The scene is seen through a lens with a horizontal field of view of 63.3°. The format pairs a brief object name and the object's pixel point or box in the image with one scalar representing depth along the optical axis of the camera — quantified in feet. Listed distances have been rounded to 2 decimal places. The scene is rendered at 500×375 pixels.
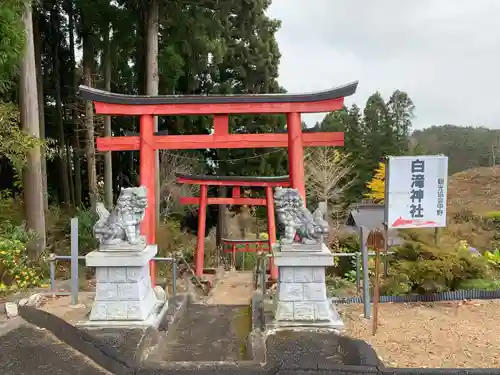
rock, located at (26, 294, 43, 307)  19.38
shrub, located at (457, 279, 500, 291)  19.94
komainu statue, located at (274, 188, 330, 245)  16.29
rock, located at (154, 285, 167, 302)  20.58
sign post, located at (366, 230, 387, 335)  14.38
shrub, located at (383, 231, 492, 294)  19.62
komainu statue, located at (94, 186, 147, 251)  16.58
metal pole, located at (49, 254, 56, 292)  20.45
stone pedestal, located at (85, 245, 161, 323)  16.24
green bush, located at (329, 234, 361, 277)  36.17
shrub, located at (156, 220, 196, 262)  41.83
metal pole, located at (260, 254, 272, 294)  21.89
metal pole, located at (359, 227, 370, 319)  16.96
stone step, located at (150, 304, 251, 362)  15.70
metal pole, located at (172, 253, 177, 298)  20.31
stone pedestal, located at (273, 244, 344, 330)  16.07
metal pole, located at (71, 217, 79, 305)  18.89
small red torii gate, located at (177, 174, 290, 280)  37.45
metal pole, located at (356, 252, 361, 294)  20.05
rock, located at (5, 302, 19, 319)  18.25
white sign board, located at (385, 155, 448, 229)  18.49
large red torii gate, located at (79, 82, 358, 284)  20.90
